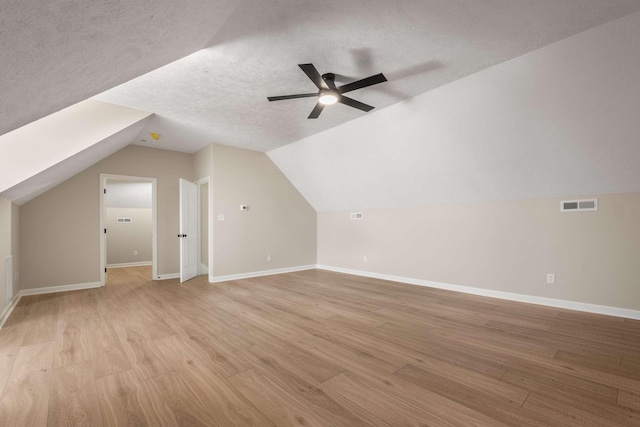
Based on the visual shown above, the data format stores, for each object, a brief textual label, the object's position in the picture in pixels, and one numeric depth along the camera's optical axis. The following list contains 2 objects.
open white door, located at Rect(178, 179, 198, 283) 5.73
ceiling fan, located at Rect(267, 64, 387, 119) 2.71
